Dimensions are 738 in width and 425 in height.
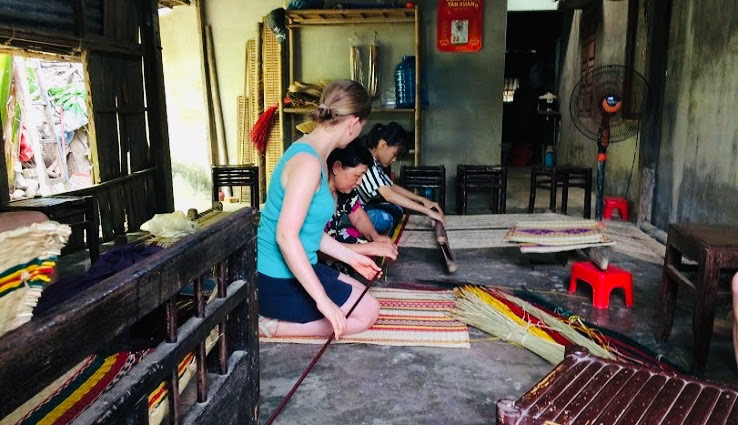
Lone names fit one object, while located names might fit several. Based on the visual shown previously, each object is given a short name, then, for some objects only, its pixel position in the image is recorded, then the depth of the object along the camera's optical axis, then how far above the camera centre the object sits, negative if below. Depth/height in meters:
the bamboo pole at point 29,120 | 7.84 +0.06
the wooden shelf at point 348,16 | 7.31 +1.35
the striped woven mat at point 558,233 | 4.03 -0.82
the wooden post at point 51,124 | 8.67 +0.00
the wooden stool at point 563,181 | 6.79 -0.73
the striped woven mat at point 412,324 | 3.20 -1.19
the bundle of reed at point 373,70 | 7.62 +0.67
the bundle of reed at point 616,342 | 3.03 -1.24
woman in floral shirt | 3.56 -0.35
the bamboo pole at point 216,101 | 8.38 +0.32
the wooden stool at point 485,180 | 6.76 -0.71
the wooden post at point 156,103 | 6.49 +0.23
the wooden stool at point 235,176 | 7.23 -0.67
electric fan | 5.93 +0.17
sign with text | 7.46 +1.22
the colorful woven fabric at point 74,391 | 1.57 -0.78
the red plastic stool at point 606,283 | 3.84 -1.09
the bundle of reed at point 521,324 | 3.04 -1.17
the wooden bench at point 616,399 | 1.68 -0.86
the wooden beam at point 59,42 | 4.54 +0.72
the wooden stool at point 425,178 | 6.77 -0.67
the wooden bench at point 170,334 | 0.89 -0.40
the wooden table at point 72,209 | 4.39 -0.67
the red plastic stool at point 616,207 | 7.11 -1.09
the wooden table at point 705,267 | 2.72 -0.71
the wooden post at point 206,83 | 8.27 +0.57
